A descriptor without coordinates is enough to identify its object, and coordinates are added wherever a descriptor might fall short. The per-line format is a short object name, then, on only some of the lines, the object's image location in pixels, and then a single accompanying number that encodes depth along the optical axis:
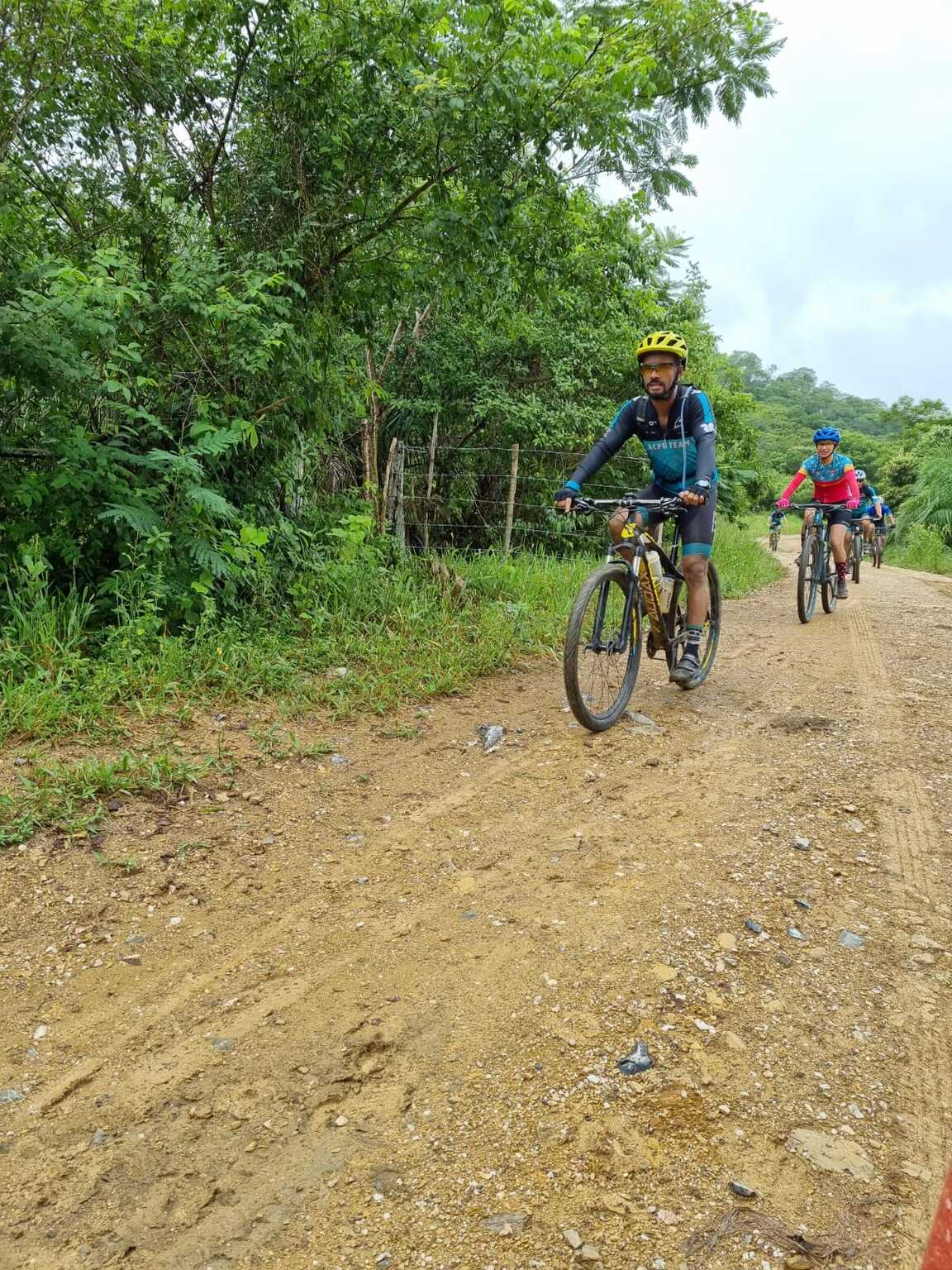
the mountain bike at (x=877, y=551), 19.22
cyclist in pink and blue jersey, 9.23
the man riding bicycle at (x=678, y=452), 4.94
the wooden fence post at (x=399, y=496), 8.81
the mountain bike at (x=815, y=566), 8.89
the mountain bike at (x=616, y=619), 4.66
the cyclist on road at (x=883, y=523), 16.59
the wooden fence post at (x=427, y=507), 9.89
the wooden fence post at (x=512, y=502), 10.04
